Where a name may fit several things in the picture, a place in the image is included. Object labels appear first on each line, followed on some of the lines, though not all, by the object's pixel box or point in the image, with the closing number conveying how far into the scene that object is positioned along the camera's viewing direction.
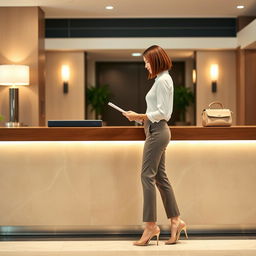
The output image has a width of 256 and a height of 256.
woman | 4.48
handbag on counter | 4.90
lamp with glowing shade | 8.16
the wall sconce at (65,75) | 11.21
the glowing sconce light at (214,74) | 11.20
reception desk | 5.05
